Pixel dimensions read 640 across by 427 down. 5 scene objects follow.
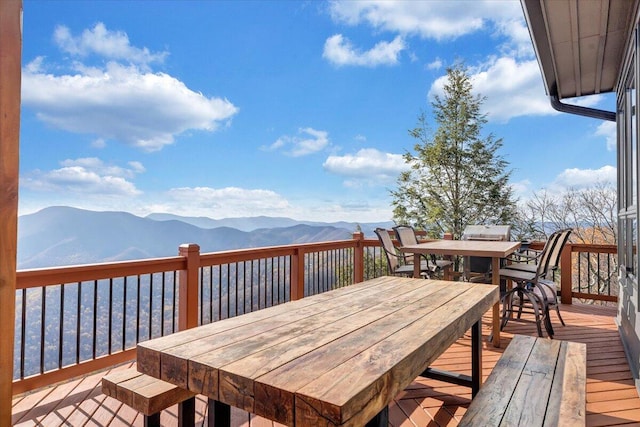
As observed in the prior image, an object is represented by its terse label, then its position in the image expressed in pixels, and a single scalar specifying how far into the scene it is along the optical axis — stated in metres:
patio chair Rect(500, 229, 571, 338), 3.48
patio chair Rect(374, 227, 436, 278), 4.39
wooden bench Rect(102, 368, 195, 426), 1.37
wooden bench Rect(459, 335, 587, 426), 1.38
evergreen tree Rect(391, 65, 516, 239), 11.39
